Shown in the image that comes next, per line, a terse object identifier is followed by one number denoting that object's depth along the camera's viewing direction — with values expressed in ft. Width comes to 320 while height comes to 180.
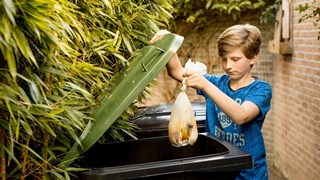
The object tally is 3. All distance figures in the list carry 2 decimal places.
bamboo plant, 4.76
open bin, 6.11
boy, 8.10
